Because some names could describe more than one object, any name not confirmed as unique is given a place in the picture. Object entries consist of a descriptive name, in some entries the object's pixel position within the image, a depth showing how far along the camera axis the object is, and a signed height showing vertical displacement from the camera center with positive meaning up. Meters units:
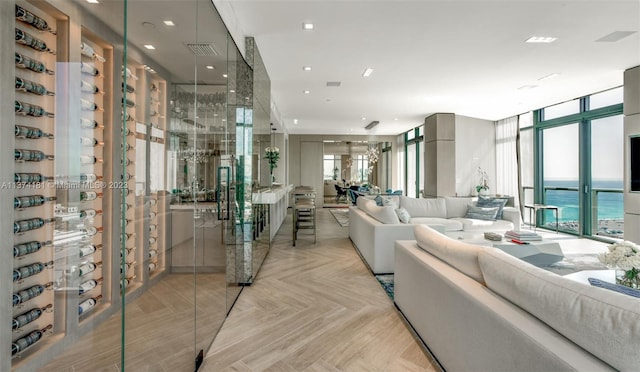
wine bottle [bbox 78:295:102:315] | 2.92 -1.32
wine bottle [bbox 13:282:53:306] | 2.61 -1.08
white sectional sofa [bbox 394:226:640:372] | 2.41 -1.58
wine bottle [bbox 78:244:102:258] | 2.95 -0.71
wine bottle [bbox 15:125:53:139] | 2.57 +0.53
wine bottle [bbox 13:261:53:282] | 2.61 -0.85
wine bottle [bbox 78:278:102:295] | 2.95 -1.11
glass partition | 2.62 +0.01
